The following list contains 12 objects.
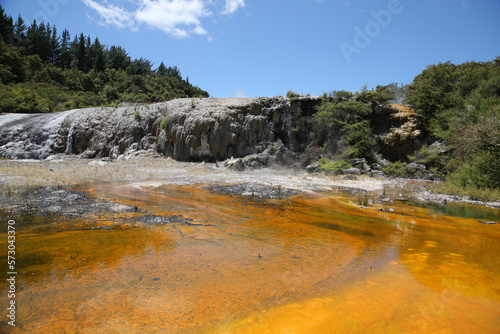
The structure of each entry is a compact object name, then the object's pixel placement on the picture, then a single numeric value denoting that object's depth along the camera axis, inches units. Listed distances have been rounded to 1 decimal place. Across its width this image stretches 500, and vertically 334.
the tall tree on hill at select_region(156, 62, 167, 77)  2434.8
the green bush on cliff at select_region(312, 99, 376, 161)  748.0
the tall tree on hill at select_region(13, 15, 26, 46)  1925.4
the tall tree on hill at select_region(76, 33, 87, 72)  2101.4
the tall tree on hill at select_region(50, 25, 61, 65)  2070.6
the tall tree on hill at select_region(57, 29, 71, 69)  2064.5
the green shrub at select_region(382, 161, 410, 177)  690.8
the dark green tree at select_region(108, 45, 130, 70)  2137.1
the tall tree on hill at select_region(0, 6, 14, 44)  1846.7
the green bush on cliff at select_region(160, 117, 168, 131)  956.0
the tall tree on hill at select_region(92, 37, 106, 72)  2041.1
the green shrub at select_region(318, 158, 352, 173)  687.1
